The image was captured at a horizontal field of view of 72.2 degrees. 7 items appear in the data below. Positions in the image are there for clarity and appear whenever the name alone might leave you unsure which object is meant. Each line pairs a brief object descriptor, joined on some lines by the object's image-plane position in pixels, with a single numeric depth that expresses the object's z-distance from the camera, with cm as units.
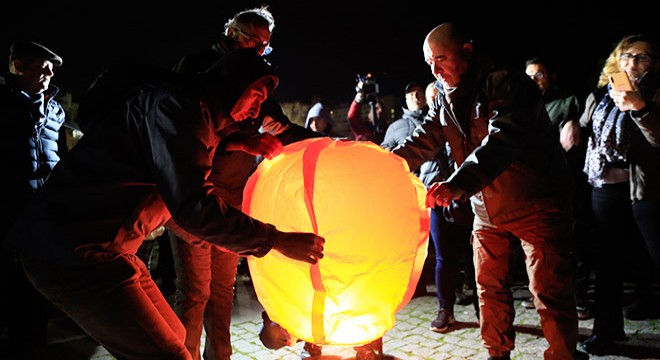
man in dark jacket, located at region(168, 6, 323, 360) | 319
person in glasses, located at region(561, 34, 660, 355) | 369
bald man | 301
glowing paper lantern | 217
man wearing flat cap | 394
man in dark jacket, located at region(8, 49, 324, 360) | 190
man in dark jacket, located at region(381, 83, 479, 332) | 470
